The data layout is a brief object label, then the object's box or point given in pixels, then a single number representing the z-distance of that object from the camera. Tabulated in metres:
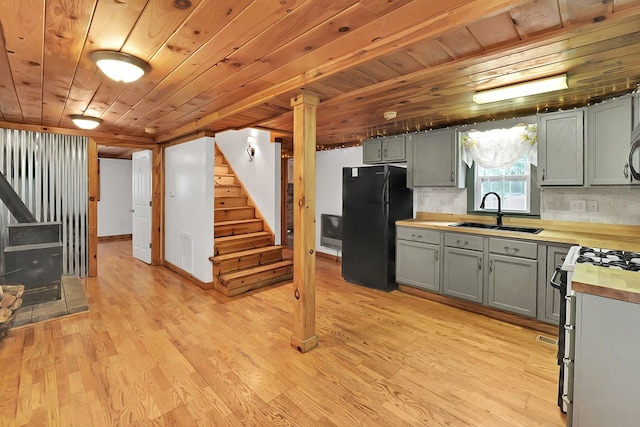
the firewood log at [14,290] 3.03
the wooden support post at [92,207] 4.65
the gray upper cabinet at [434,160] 3.78
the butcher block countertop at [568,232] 2.60
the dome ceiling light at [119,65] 1.94
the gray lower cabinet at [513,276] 2.97
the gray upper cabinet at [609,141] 2.55
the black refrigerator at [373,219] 4.07
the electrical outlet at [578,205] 3.13
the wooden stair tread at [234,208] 4.79
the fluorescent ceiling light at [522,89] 2.23
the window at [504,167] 3.39
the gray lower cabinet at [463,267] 3.34
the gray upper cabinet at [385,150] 4.31
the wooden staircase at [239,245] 4.10
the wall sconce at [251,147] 4.98
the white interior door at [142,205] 5.37
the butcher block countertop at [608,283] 1.36
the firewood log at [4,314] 2.62
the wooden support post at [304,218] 2.58
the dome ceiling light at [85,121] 3.63
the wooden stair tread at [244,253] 4.13
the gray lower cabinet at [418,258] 3.71
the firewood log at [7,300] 2.81
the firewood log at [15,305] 2.88
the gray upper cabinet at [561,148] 2.87
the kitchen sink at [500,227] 3.31
